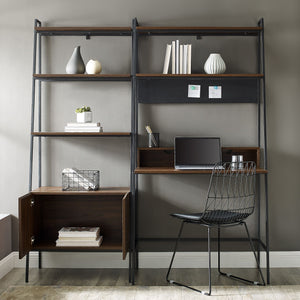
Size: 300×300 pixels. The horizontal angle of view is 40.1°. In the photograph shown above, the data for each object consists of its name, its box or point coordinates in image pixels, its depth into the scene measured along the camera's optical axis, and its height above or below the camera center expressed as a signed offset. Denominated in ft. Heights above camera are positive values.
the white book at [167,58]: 10.03 +2.38
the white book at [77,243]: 9.80 -2.08
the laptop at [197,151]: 10.19 +0.12
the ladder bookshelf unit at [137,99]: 10.01 +1.47
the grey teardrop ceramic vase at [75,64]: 9.99 +2.24
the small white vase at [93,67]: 10.09 +2.18
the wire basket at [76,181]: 9.87 -0.60
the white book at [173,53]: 10.07 +2.51
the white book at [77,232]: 9.80 -1.82
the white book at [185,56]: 10.05 +2.44
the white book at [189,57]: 10.02 +2.41
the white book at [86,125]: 9.79 +0.74
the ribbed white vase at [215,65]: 9.98 +2.22
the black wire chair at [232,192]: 9.59 -0.94
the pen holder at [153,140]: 10.35 +0.40
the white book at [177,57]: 10.04 +2.42
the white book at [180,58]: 10.05 +2.39
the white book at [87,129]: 9.78 +0.64
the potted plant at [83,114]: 9.93 +1.01
